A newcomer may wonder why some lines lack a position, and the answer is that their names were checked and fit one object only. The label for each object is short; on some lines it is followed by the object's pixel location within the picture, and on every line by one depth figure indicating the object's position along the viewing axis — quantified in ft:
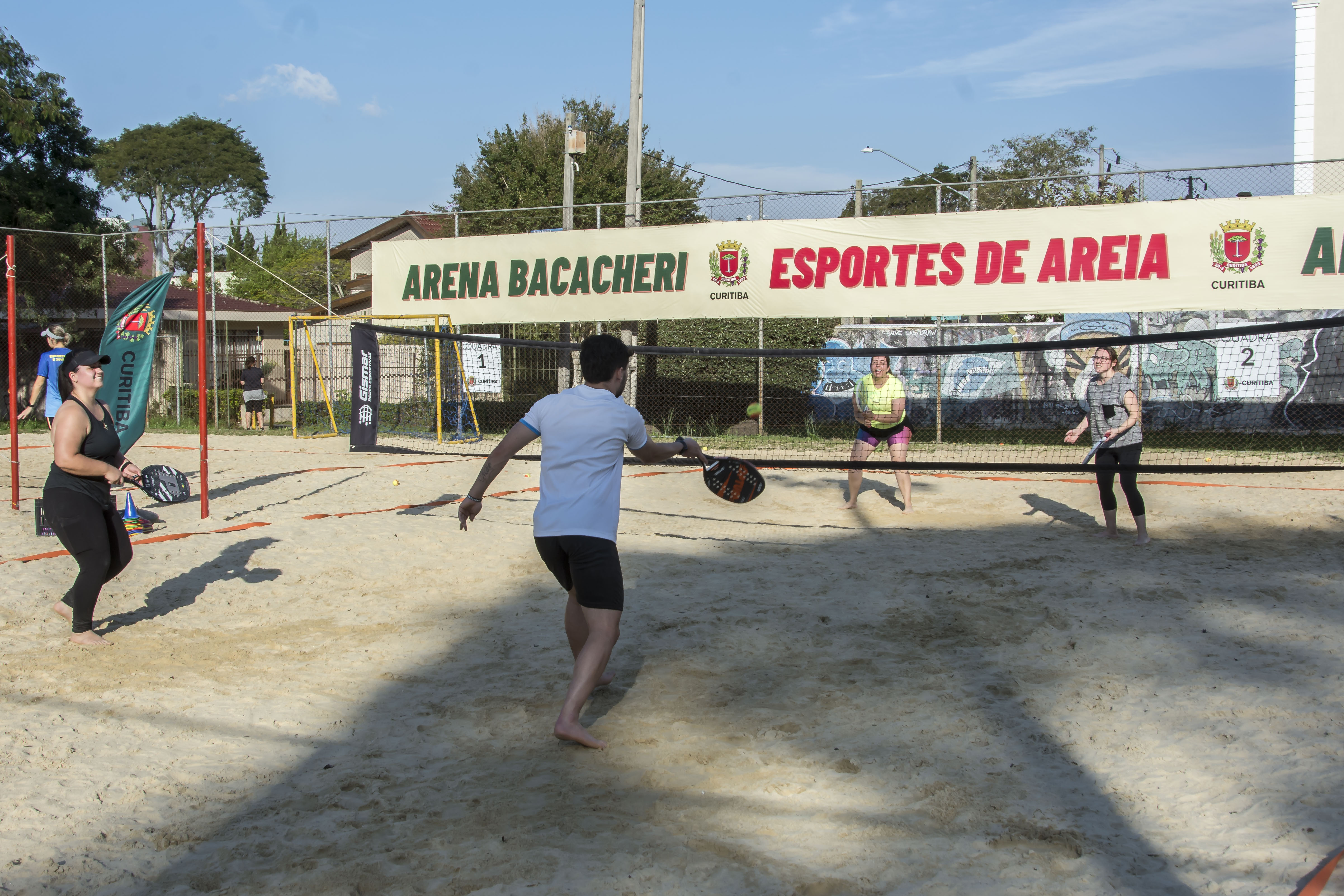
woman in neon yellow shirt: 30.66
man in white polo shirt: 13.01
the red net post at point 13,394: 28.63
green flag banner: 29.32
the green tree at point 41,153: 67.31
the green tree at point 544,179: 97.40
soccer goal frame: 53.16
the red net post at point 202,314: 28.09
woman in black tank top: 17.25
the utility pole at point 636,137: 54.80
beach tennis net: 48.03
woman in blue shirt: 32.58
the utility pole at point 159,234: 70.18
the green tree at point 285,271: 135.33
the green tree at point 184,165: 186.91
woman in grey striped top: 25.34
